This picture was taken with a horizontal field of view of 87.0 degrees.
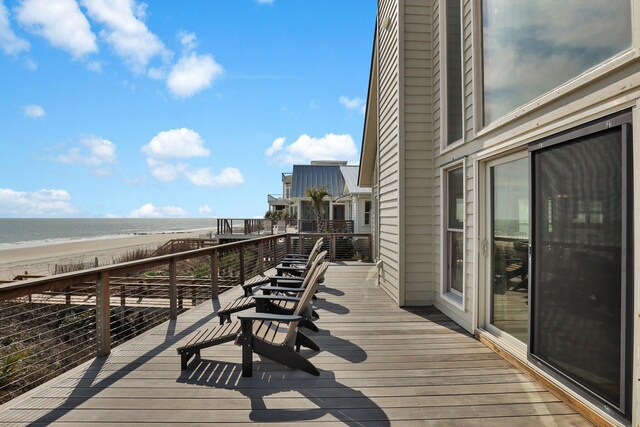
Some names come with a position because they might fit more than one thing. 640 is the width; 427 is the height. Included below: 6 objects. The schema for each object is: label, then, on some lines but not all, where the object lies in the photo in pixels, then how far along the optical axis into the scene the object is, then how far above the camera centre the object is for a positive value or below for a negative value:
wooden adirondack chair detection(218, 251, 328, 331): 3.47 -0.97
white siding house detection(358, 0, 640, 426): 1.86 +0.28
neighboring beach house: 18.64 +1.83
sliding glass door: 1.83 -0.27
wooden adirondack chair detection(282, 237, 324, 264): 6.04 -0.81
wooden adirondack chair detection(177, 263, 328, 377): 2.62 -1.01
